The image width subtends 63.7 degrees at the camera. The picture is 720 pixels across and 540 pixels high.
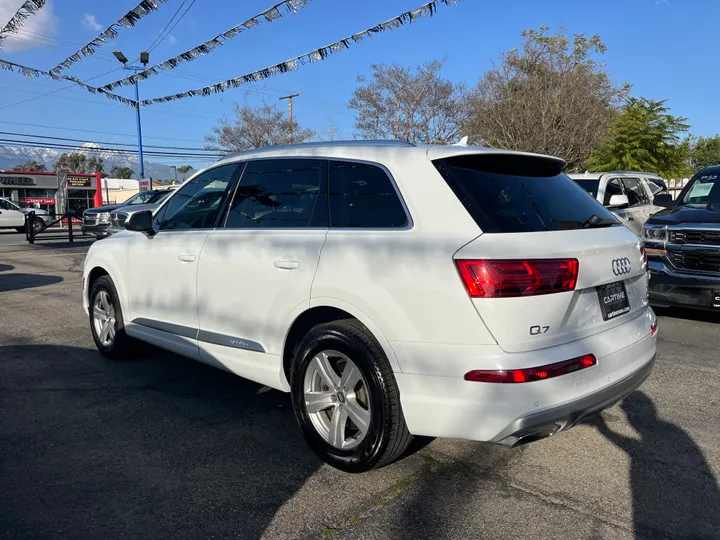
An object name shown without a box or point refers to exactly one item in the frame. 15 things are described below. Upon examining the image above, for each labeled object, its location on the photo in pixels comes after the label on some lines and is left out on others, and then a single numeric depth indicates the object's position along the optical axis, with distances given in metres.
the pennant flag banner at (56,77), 14.71
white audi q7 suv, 2.65
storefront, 41.31
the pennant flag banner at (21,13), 10.04
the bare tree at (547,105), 23.62
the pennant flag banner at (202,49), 10.28
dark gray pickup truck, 6.16
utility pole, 43.41
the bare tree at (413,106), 30.42
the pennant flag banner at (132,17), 10.25
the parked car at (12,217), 29.64
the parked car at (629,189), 10.09
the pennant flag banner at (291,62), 10.15
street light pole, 18.32
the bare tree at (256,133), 43.06
